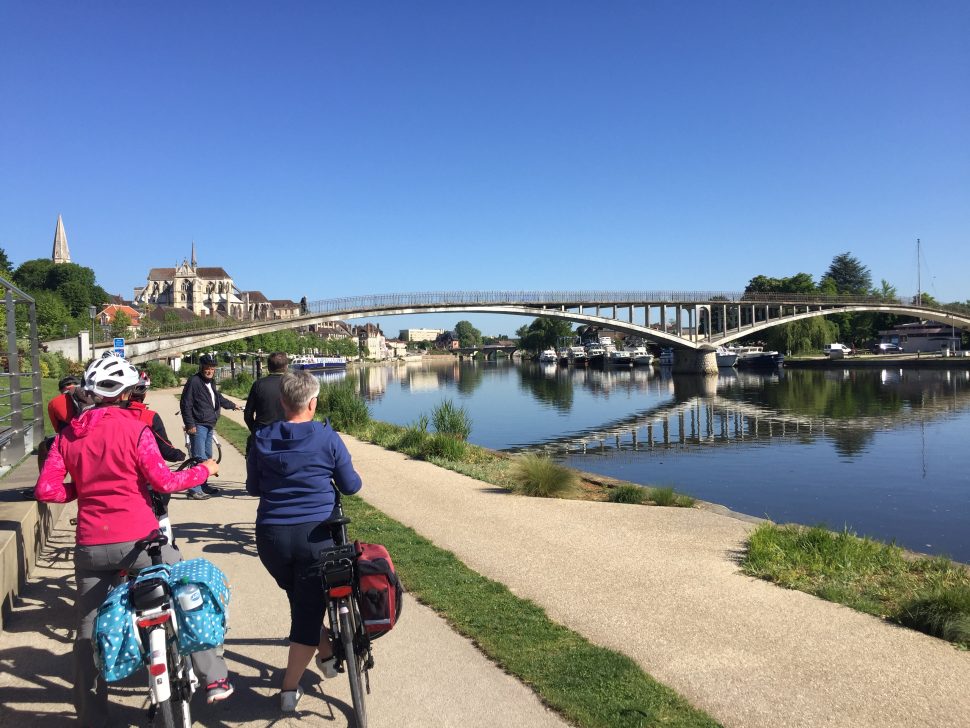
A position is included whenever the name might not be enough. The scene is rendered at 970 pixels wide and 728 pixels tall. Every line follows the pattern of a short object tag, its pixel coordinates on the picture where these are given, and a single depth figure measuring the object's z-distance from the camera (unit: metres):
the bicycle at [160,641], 2.92
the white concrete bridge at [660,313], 54.28
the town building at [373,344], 172.48
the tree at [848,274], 143.00
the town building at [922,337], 88.62
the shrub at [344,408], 20.62
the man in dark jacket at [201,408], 9.34
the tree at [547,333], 145.88
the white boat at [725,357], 75.19
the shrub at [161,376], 42.81
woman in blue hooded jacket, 3.45
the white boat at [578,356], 103.81
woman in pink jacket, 3.27
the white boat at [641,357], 93.31
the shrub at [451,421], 17.28
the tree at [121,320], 83.35
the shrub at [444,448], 14.48
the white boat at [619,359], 89.38
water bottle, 3.02
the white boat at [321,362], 83.62
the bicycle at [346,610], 3.35
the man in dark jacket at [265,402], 6.88
